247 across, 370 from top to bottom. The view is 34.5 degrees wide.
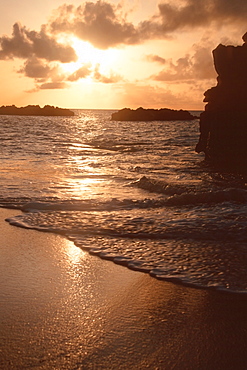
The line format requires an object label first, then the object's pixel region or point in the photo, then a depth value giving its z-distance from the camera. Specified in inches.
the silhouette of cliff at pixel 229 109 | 673.6
